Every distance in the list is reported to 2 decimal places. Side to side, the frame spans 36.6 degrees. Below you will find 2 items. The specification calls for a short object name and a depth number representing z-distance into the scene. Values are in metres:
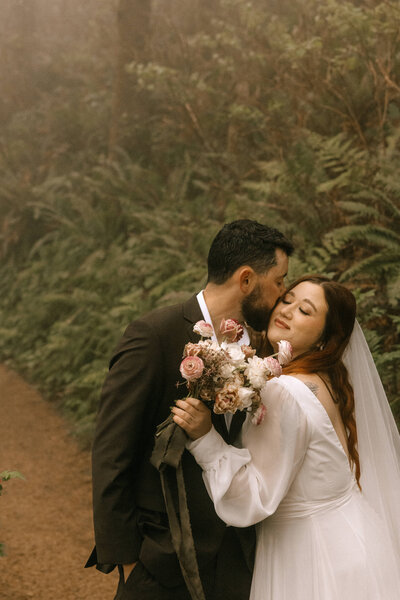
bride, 2.46
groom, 2.54
